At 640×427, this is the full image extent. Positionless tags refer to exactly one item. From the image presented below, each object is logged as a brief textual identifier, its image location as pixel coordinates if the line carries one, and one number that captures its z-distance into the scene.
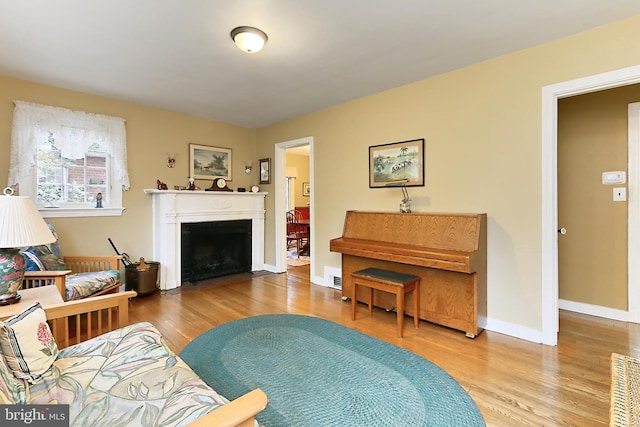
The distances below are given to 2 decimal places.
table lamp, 1.63
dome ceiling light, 2.23
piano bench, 2.65
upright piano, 2.60
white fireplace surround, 4.08
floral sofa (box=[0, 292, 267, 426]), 1.05
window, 3.23
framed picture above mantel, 4.59
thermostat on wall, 2.90
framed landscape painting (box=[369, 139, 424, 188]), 3.27
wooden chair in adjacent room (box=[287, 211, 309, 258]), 6.74
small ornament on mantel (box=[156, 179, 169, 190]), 4.15
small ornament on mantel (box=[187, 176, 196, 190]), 4.45
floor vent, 4.05
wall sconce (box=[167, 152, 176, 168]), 4.31
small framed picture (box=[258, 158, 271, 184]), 5.09
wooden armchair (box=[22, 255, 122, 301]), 2.42
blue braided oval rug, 1.65
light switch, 2.90
